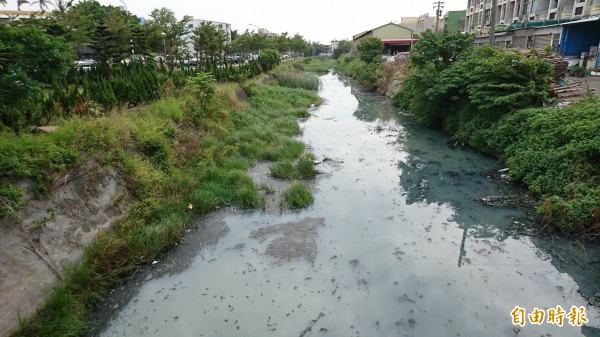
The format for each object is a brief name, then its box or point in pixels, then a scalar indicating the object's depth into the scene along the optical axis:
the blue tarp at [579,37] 23.17
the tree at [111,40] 15.02
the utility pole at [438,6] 40.38
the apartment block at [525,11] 28.00
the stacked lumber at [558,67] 13.97
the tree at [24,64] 5.62
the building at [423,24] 65.38
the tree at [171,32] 22.23
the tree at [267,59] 32.16
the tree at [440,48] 15.87
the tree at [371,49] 36.16
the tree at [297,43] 60.71
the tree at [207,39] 26.03
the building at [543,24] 23.94
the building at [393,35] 56.91
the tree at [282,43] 47.56
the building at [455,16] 54.63
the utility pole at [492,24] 19.58
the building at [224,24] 77.19
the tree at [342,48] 91.12
